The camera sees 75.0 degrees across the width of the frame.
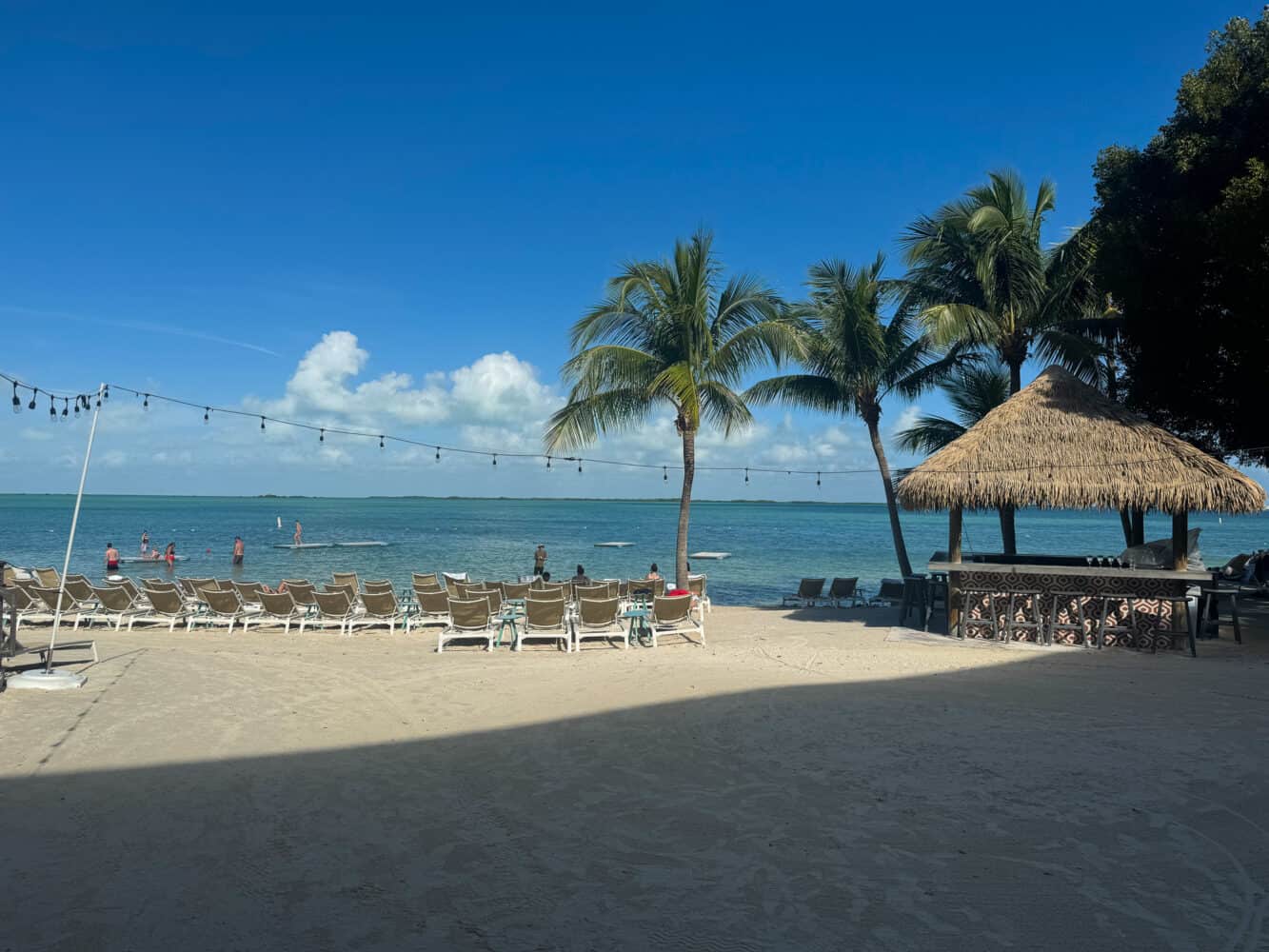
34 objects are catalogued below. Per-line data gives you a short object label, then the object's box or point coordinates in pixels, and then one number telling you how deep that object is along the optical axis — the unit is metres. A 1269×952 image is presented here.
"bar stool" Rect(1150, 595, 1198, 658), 10.20
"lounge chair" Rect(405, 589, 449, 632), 12.26
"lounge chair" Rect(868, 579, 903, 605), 15.85
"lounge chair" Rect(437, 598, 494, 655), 10.98
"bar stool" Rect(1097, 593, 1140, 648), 10.38
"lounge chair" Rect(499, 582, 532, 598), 14.26
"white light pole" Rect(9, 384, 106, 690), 7.71
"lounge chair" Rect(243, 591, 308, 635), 13.05
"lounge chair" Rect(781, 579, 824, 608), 17.23
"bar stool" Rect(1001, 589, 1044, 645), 10.80
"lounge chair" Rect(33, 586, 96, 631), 13.25
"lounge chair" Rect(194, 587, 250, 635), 13.15
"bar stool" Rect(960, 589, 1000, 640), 11.16
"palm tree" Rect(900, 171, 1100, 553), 15.95
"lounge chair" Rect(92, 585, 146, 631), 13.14
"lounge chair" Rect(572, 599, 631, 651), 11.08
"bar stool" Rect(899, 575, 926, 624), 13.11
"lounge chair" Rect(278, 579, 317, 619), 13.63
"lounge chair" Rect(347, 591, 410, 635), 12.79
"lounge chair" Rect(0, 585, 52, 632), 13.29
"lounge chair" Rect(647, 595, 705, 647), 11.54
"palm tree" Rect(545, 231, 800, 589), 16.16
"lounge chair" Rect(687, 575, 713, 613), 16.06
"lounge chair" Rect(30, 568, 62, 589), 15.08
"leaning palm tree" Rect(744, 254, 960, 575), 17.45
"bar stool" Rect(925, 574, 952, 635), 12.48
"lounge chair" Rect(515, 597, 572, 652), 11.03
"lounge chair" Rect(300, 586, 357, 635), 12.80
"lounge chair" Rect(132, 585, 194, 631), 13.16
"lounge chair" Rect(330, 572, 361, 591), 15.55
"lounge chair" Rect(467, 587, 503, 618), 11.83
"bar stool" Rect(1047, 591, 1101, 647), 10.61
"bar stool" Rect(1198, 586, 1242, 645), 10.84
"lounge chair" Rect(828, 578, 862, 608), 16.75
